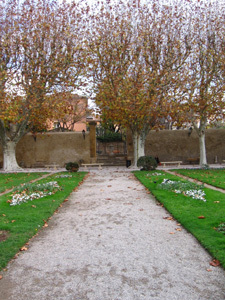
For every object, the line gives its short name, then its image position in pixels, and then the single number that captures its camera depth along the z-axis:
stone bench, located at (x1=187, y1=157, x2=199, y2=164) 19.52
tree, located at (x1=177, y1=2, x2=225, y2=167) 14.77
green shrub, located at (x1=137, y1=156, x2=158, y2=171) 14.54
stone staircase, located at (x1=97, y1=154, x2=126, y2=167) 20.41
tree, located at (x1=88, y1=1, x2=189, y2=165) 14.58
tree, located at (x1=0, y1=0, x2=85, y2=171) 14.61
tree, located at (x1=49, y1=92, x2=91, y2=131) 15.10
